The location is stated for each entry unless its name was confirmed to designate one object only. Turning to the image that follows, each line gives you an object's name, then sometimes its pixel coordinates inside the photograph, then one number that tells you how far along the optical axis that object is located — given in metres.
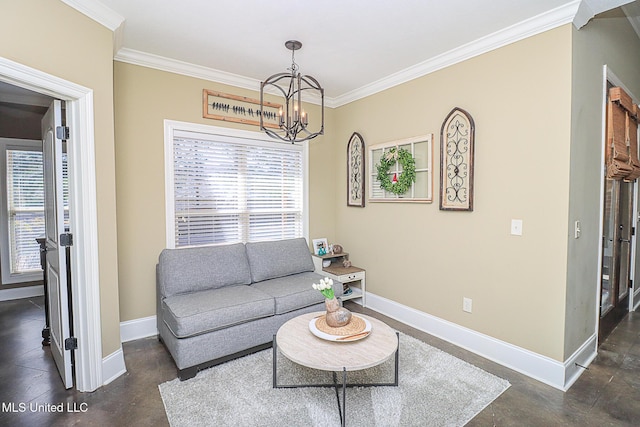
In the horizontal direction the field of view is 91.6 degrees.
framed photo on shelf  4.18
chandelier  2.37
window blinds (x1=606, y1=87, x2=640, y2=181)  2.71
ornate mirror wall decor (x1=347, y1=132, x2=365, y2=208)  4.00
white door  2.20
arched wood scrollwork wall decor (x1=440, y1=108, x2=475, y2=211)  2.83
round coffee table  1.83
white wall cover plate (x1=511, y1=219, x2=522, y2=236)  2.53
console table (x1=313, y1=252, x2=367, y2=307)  3.80
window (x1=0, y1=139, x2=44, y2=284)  4.16
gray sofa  2.44
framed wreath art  3.25
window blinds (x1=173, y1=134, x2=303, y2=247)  3.34
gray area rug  1.94
